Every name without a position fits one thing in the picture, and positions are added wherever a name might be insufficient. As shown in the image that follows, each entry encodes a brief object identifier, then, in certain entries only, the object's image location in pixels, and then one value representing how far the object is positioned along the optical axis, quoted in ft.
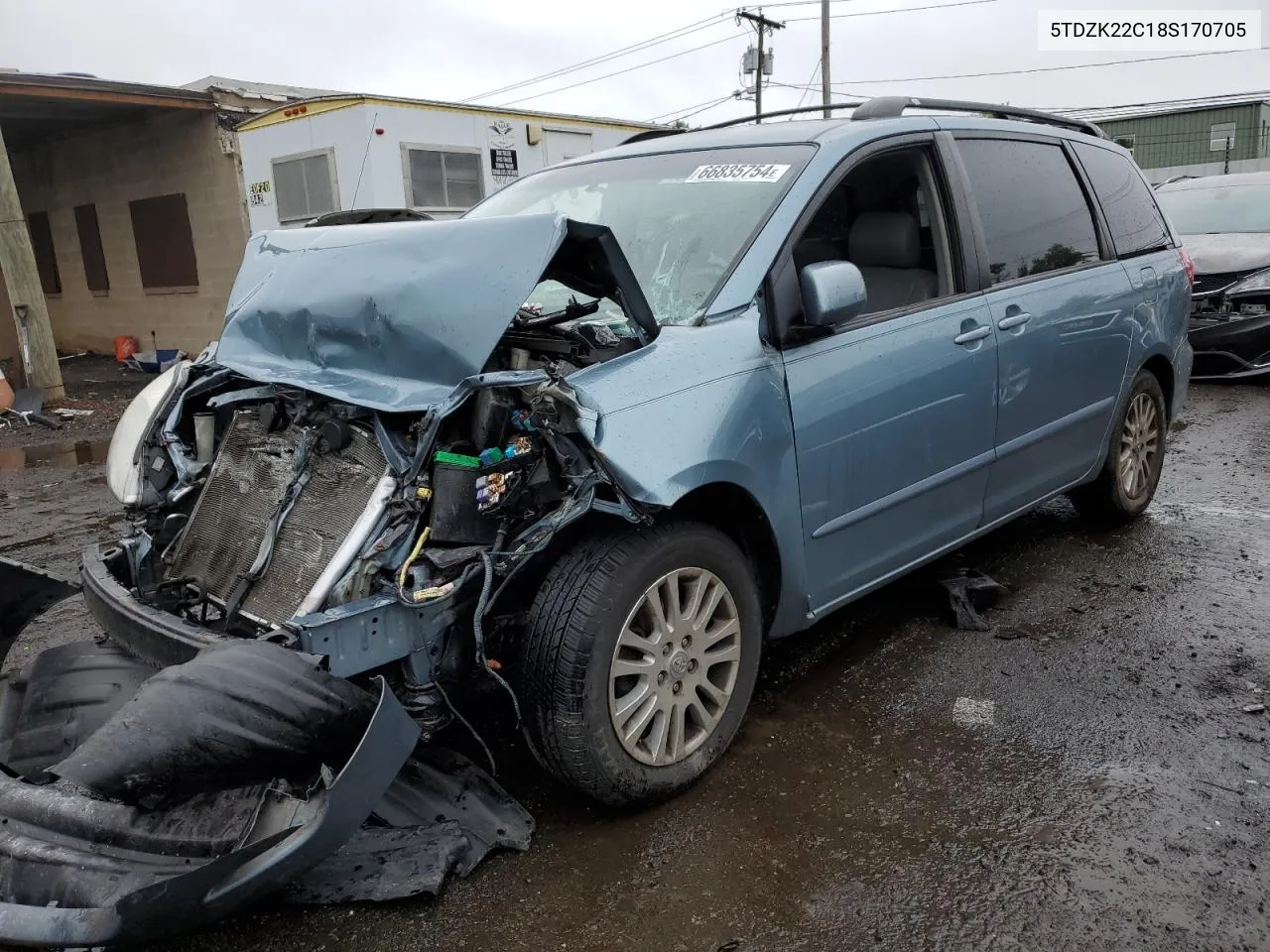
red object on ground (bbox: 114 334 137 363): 52.42
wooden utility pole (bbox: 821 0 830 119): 84.58
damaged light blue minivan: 6.49
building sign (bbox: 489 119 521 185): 38.96
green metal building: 104.99
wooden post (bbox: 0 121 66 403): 32.91
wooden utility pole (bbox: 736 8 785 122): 106.73
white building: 35.60
